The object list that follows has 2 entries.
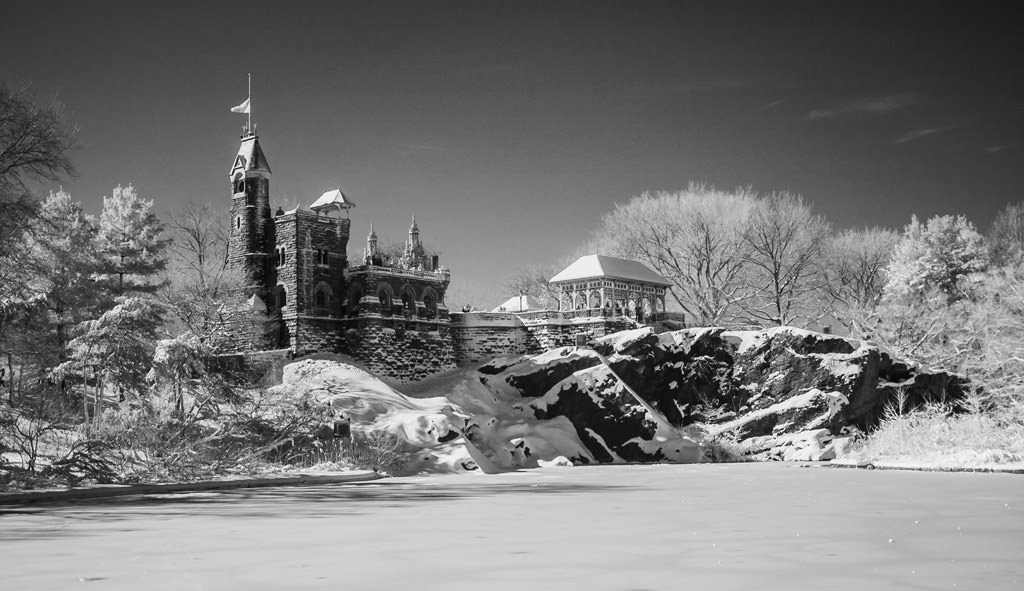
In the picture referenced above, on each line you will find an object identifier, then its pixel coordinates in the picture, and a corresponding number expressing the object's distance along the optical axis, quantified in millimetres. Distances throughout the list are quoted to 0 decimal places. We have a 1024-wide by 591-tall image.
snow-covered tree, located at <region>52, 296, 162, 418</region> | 35938
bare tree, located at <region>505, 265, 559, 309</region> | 78062
